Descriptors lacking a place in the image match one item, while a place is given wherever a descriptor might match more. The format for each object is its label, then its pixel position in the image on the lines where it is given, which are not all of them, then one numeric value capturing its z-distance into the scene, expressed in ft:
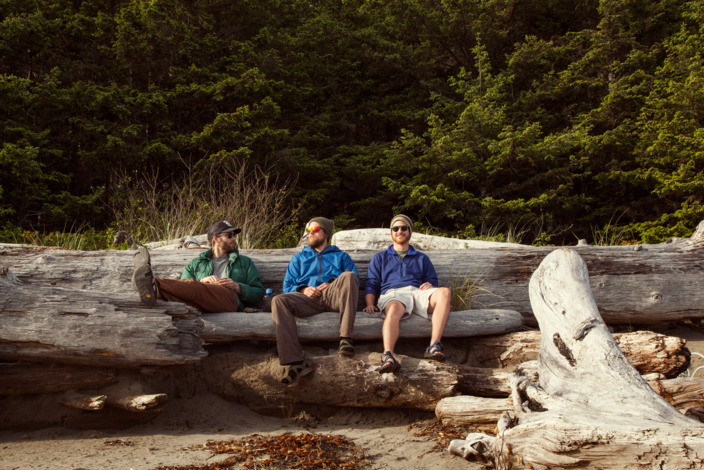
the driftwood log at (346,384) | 13.58
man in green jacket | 13.32
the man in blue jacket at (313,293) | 13.79
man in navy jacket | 14.10
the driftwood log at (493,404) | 11.96
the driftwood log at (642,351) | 13.39
